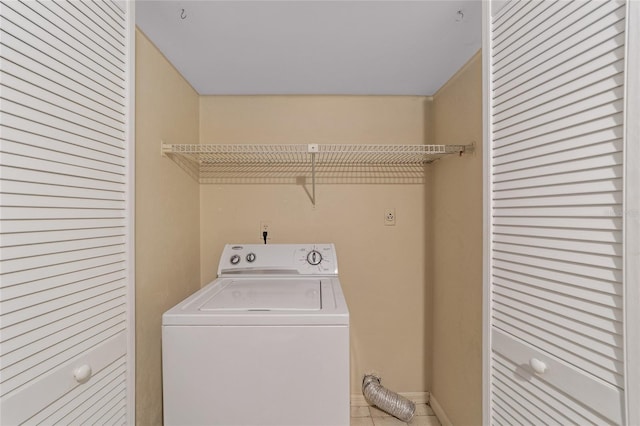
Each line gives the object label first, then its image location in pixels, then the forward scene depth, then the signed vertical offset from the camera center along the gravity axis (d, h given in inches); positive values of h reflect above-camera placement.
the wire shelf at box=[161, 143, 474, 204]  87.1 +14.1
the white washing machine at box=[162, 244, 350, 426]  50.2 -25.5
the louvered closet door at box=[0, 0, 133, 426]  29.0 +0.0
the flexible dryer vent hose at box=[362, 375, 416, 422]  84.6 -52.9
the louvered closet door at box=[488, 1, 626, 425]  27.8 +0.1
